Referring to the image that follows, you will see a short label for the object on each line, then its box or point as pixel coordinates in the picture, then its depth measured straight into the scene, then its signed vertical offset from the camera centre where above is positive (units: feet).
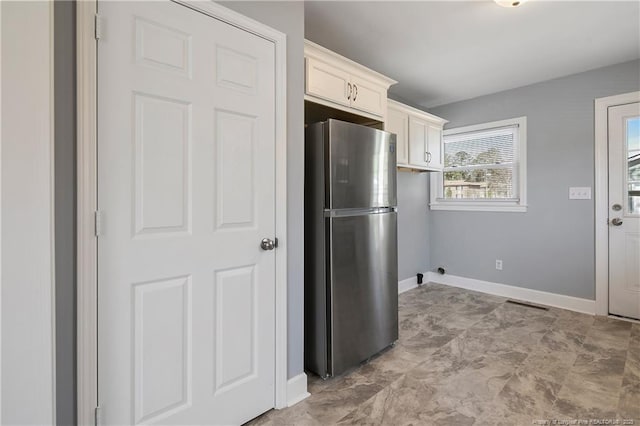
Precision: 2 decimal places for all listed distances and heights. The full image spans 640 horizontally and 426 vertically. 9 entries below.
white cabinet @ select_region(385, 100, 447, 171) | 11.05 +2.88
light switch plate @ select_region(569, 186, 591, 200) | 10.68 +0.67
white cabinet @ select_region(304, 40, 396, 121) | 6.93 +3.13
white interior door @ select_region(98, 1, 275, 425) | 4.13 -0.05
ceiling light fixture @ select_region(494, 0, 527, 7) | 6.70 +4.45
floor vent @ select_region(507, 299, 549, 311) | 11.25 -3.35
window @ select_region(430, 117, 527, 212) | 12.25 +1.79
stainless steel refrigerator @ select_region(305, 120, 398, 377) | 6.69 -0.67
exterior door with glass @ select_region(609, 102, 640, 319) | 9.92 +0.07
